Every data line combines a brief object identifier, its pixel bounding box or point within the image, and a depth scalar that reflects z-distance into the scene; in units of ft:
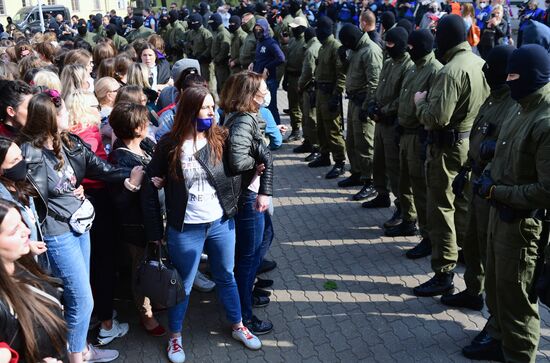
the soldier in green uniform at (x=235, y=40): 39.11
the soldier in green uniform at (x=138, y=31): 44.19
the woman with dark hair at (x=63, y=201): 11.16
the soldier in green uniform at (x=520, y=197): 10.91
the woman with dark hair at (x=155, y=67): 23.07
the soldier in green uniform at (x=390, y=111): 19.45
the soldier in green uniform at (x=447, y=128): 14.79
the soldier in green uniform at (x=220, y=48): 41.04
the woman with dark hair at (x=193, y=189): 12.05
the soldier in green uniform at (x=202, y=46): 43.24
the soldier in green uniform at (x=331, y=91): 25.50
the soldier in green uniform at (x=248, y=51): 36.27
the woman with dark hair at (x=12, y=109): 12.55
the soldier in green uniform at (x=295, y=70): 30.32
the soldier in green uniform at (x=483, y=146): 13.08
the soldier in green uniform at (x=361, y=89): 22.44
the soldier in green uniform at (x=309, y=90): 27.89
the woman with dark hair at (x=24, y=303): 7.42
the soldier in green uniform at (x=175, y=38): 48.70
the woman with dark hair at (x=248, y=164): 12.96
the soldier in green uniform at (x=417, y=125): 16.96
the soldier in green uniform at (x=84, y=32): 44.34
